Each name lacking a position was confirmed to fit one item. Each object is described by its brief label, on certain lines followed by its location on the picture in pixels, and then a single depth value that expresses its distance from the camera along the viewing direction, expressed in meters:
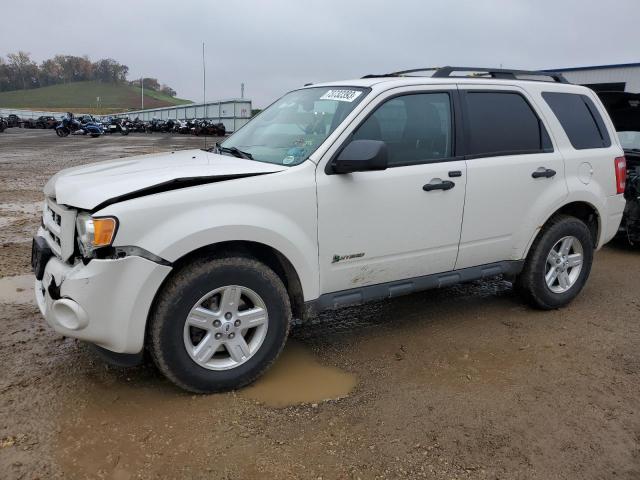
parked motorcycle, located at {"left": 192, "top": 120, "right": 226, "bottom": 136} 39.91
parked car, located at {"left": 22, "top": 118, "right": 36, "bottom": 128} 52.94
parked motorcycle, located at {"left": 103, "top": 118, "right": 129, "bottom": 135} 43.88
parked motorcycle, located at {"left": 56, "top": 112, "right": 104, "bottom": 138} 36.53
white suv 2.96
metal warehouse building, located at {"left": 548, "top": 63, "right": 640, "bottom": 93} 17.33
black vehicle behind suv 6.72
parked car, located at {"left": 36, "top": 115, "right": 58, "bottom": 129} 48.89
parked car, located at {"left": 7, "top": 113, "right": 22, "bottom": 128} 53.12
